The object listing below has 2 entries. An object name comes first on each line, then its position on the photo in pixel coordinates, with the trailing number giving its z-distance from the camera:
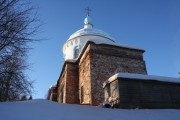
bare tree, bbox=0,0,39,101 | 8.88
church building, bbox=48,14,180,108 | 14.12
